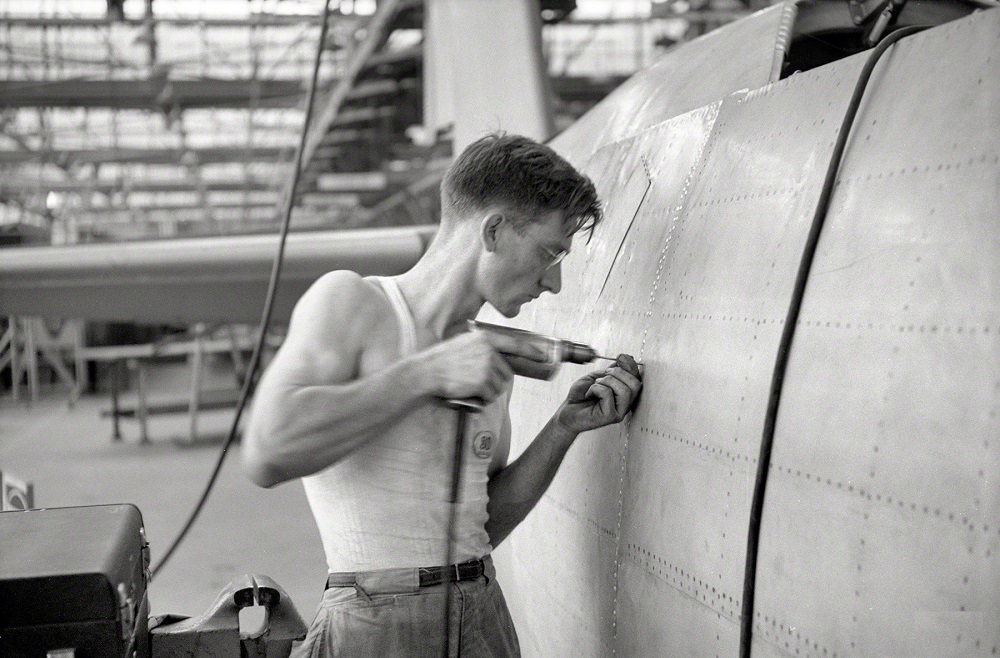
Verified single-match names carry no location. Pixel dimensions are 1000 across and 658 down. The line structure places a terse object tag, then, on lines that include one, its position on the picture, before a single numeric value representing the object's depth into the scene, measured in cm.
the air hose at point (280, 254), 334
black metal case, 195
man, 187
